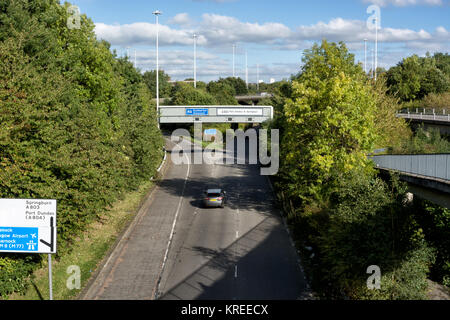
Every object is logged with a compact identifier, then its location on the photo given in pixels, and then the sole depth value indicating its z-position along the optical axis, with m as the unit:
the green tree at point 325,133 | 26.69
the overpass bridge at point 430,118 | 47.20
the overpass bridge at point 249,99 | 128.75
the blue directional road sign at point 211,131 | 71.67
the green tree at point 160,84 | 127.06
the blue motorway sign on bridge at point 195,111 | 58.91
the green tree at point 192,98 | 89.38
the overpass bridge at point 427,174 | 19.59
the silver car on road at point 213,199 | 34.47
